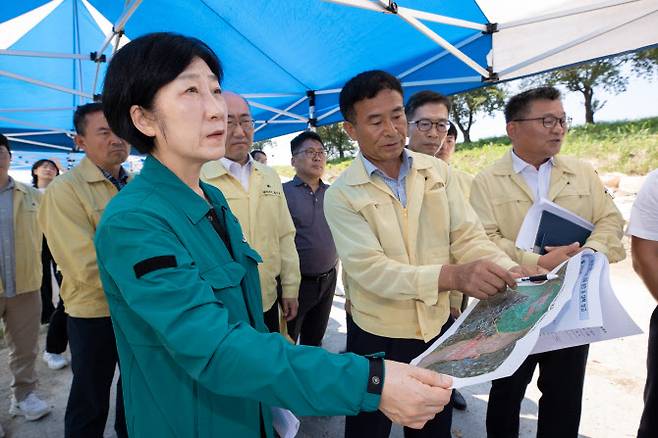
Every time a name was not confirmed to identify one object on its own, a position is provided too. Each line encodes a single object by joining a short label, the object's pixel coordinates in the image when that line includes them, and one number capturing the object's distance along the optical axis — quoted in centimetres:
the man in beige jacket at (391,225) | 162
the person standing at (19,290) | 269
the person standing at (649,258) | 163
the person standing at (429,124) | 274
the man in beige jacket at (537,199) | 192
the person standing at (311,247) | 316
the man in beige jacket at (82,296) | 197
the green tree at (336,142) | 3200
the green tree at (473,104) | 2997
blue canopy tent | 274
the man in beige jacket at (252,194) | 225
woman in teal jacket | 75
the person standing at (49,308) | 300
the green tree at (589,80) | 2173
